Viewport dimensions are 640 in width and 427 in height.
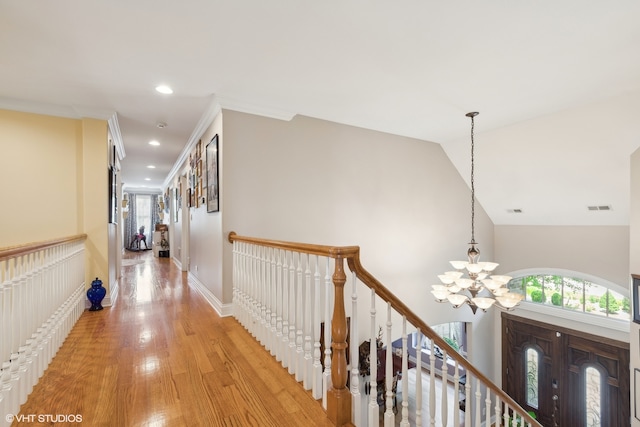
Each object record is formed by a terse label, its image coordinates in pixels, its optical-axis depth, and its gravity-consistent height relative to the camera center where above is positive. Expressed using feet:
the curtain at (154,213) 39.65 +0.22
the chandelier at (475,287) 11.32 -3.02
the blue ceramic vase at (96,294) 11.60 -3.10
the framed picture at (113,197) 13.39 +0.87
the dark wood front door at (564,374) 15.65 -9.61
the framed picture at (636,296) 11.71 -3.46
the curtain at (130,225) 37.88 -1.28
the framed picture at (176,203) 23.45 +0.98
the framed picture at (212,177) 11.60 +1.51
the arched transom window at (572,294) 15.89 -4.97
